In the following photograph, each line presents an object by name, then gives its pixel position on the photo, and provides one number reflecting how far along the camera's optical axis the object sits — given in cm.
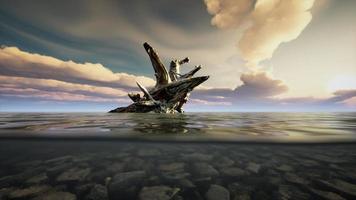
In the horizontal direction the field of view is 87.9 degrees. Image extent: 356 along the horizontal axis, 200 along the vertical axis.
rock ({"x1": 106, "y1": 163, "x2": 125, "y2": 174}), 322
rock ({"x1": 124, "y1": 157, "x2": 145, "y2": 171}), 339
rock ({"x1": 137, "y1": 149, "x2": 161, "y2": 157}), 428
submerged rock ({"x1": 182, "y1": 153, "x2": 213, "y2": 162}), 394
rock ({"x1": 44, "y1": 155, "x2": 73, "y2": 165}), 367
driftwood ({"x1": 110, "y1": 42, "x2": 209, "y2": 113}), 3631
